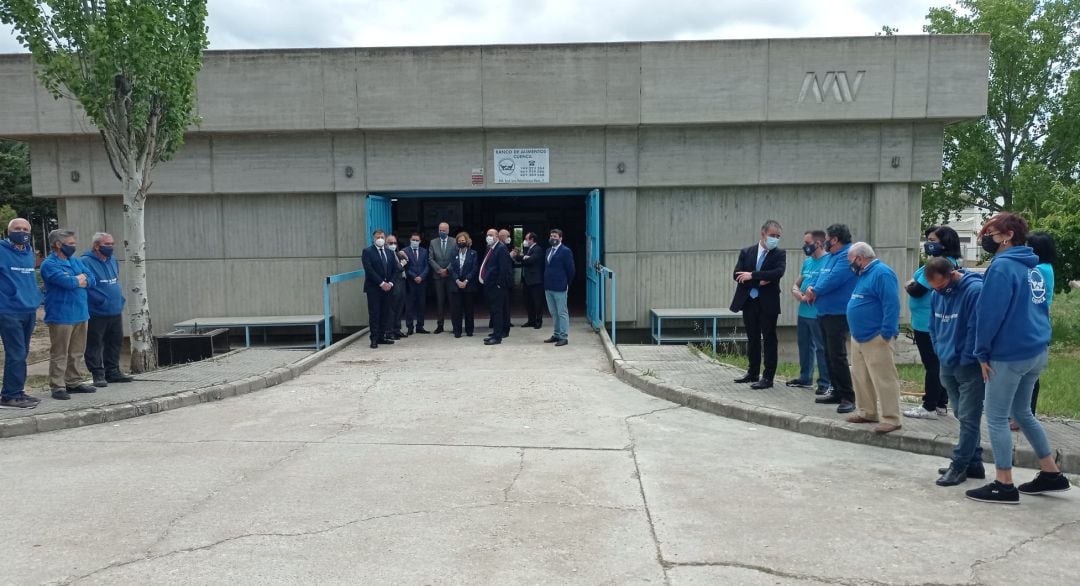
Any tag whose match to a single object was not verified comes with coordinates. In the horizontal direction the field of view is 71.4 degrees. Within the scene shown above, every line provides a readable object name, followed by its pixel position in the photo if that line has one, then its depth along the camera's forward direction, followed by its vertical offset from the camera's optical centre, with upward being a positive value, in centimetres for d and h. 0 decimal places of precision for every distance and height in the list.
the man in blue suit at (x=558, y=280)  1190 -88
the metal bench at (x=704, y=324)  1358 -185
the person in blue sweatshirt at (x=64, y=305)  791 -84
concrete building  1342 +137
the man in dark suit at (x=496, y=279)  1229 -88
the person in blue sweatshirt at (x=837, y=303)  729 -77
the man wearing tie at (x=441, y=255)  1316 -52
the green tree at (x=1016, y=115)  3025 +454
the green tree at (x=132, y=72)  924 +195
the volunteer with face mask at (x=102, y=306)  856 -92
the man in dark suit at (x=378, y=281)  1188 -88
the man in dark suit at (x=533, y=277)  1342 -94
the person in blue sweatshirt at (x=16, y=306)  750 -80
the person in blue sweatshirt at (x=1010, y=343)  490 -78
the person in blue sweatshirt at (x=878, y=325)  631 -85
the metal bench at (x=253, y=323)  1357 -175
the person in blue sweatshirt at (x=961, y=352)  527 -91
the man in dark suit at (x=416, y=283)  1311 -102
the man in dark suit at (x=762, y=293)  826 -76
